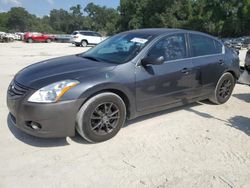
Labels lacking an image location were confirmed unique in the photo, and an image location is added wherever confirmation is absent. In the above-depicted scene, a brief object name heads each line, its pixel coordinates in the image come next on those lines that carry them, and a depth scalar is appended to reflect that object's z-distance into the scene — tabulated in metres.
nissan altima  2.63
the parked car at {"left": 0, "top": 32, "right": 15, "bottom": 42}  23.96
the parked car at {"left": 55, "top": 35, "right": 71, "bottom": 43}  27.55
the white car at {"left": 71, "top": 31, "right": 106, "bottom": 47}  19.15
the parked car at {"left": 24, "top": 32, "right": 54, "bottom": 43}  25.26
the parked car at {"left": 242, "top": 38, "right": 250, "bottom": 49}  16.71
